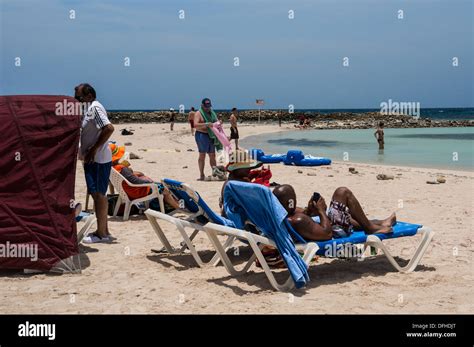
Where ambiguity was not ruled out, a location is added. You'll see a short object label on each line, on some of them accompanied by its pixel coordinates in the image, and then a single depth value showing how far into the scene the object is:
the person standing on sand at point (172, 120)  37.09
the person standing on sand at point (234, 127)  18.94
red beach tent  4.99
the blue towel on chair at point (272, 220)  4.46
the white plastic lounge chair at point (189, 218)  5.25
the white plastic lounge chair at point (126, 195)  7.37
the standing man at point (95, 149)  6.03
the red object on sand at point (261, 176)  6.07
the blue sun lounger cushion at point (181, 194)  5.80
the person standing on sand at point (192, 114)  26.74
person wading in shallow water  22.23
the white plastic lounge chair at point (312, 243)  4.54
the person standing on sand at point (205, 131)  11.05
